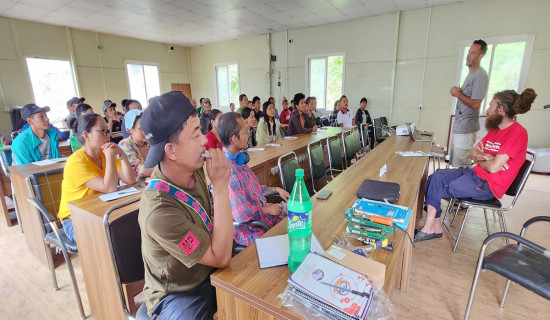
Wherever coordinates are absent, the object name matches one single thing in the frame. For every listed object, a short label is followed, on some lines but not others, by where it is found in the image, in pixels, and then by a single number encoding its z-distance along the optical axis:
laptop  3.55
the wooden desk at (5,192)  3.21
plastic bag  0.74
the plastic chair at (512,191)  2.07
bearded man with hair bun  2.09
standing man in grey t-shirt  2.85
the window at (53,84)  6.51
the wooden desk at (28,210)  2.25
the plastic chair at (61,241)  1.75
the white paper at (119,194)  1.66
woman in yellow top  1.76
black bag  1.53
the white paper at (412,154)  2.72
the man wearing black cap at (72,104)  5.11
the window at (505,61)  5.09
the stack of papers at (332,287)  0.72
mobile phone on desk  1.62
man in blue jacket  2.84
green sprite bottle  0.94
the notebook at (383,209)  1.28
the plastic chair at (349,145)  3.51
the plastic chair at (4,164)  2.99
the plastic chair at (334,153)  3.12
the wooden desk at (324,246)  0.85
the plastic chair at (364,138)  4.52
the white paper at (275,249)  1.00
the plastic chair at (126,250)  1.19
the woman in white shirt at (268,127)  4.23
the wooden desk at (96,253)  1.43
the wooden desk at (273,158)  2.64
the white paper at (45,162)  2.57
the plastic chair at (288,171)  2.04
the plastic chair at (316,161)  2.67
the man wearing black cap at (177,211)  0.88
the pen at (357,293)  0.75
